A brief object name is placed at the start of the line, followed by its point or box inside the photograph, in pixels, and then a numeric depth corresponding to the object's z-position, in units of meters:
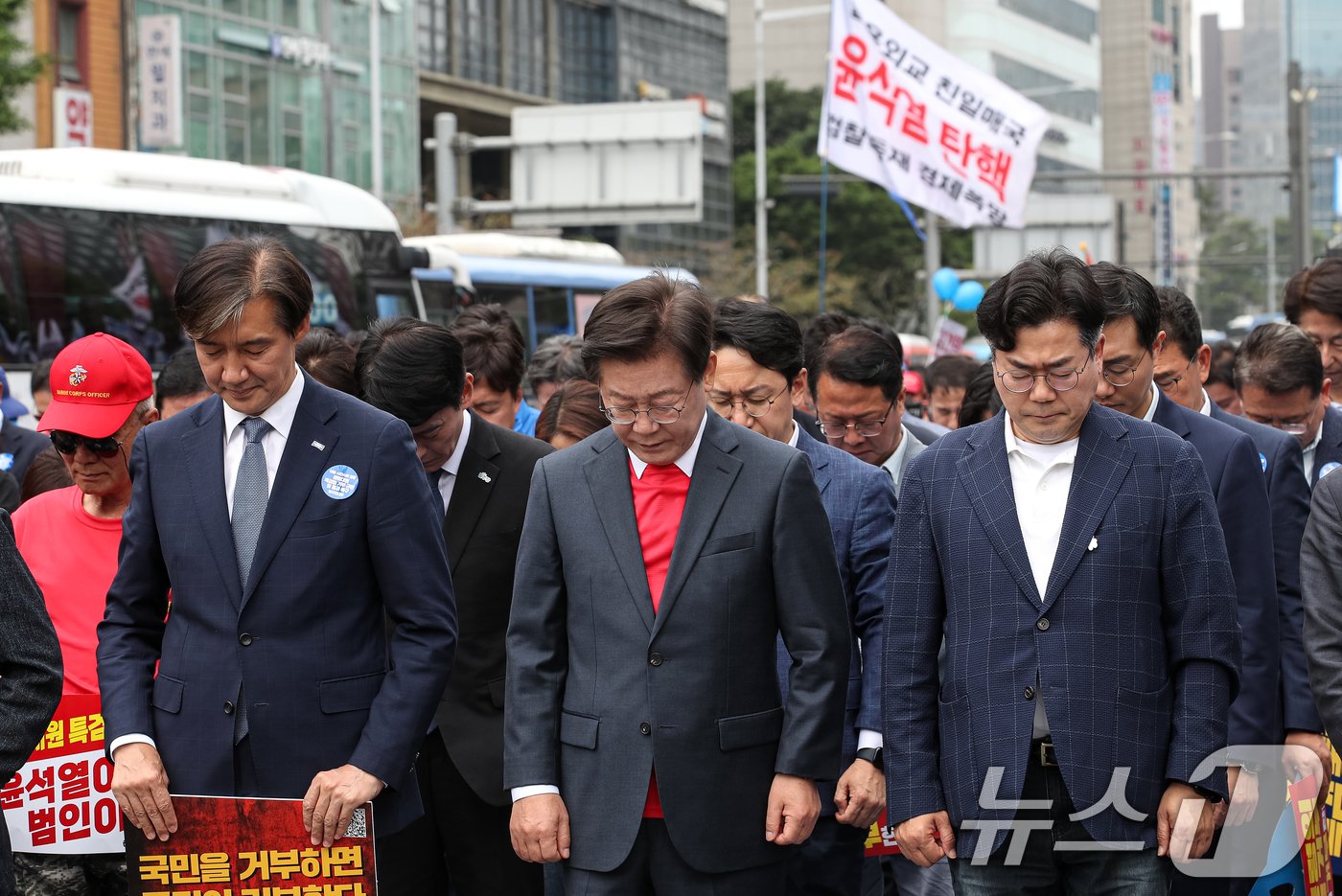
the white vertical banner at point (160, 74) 29.58
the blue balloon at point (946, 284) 27.02
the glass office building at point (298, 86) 32.34
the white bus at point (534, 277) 22.88
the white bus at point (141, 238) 15.38
